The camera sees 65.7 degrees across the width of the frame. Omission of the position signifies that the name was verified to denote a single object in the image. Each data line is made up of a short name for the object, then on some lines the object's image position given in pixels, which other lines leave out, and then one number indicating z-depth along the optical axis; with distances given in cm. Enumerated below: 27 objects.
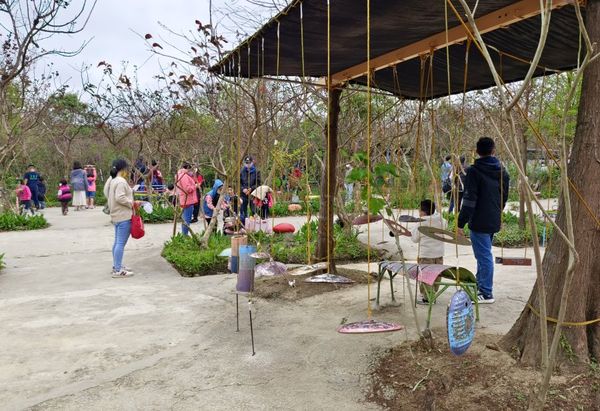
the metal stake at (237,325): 397
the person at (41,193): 1606
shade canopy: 340
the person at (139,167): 1357
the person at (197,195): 993
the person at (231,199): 867
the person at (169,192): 1152
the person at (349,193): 1276
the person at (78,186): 1485
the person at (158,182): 1548
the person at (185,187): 847
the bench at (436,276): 349
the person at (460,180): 942
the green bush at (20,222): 1094
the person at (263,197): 794
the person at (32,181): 1415
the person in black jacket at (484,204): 440
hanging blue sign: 263
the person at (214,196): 878
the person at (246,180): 891
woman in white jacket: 616
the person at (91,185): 1667
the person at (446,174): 1278
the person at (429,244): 465
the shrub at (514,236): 826
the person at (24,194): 1372
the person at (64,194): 1417
